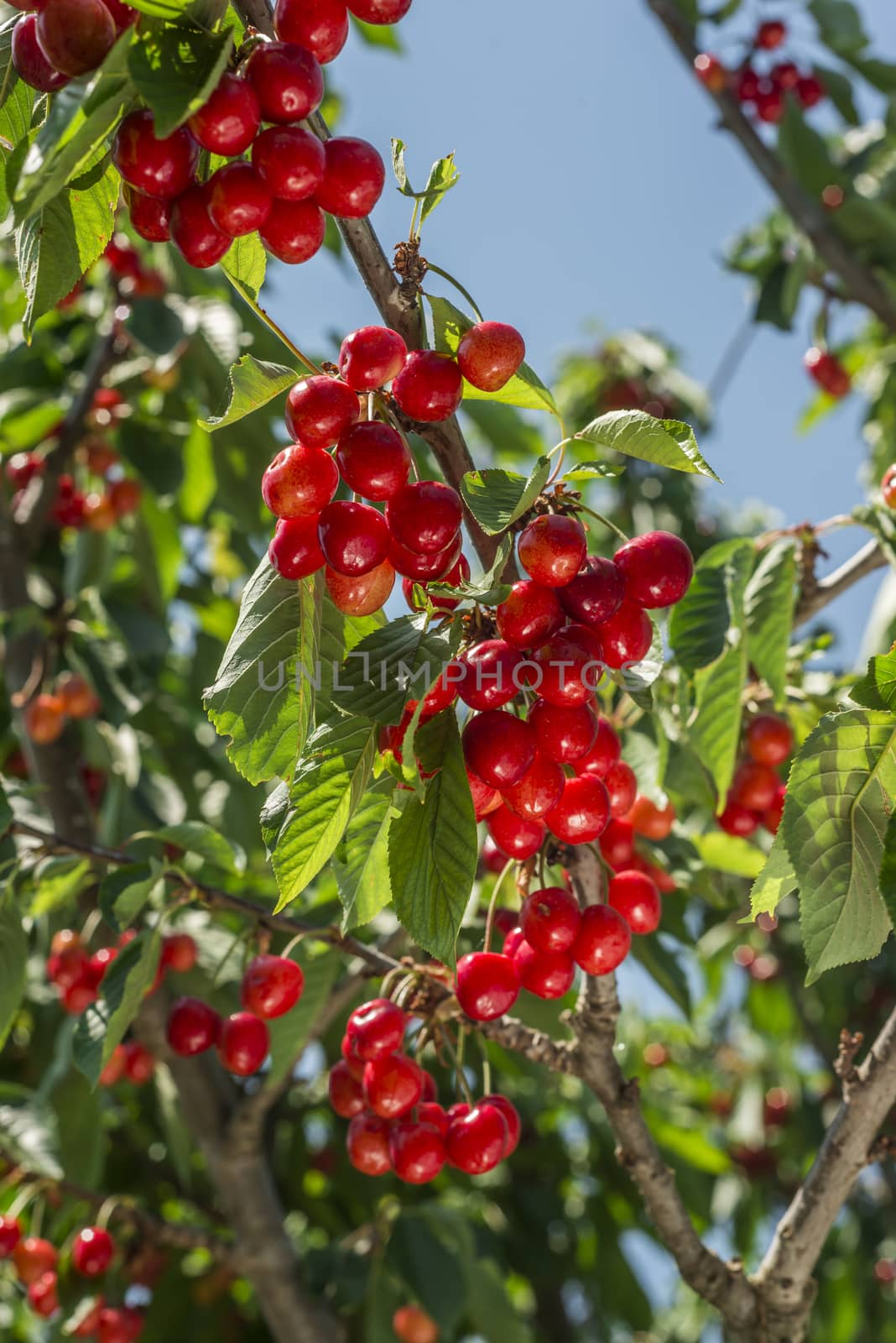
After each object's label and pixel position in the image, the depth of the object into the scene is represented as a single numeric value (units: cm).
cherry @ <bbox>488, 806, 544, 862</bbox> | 119
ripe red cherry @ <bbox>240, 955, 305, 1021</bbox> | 129
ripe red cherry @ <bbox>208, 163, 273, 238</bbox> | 111
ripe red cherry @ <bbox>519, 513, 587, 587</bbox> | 114
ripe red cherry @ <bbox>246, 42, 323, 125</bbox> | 110
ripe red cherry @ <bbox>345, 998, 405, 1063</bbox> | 123
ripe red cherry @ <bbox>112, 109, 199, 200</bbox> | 110
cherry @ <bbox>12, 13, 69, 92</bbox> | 112
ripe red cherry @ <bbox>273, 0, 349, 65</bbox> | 112
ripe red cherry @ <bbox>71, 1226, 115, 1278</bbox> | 152
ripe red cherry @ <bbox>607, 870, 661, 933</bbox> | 127
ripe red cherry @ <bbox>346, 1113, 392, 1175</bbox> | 127
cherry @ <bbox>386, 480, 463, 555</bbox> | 112
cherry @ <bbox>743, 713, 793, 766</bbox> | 138
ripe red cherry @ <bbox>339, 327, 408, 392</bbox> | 113
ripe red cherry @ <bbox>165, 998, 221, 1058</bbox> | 135
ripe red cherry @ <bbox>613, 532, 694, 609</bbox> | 116
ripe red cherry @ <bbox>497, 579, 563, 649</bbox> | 114
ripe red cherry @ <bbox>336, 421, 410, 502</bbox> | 112
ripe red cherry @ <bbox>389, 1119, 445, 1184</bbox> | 124
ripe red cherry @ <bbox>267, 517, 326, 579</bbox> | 114
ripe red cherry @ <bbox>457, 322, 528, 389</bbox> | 113
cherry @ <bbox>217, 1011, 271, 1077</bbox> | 133
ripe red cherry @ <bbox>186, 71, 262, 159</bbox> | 110
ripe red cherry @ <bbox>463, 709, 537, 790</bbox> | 114
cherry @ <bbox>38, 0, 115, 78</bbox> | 109
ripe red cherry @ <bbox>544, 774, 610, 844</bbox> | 118
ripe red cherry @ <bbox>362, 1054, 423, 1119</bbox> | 124
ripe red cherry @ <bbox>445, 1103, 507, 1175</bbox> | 124
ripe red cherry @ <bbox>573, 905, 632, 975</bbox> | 120
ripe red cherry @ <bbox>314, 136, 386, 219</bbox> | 112
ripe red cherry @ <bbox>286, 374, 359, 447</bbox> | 112
